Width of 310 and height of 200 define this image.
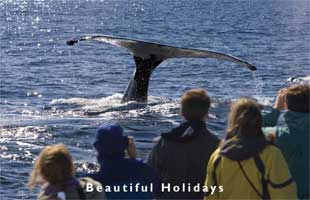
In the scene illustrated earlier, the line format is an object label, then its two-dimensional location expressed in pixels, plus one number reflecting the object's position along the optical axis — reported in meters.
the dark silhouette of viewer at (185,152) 11.57
